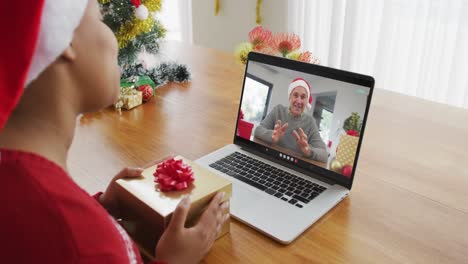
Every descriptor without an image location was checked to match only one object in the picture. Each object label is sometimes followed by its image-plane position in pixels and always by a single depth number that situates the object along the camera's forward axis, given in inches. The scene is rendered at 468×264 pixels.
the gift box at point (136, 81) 57.0
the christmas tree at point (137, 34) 53.2
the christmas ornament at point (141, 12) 53.5
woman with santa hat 19.1
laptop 34.4
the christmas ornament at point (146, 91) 56.7
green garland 62.1
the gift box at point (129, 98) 54.4
